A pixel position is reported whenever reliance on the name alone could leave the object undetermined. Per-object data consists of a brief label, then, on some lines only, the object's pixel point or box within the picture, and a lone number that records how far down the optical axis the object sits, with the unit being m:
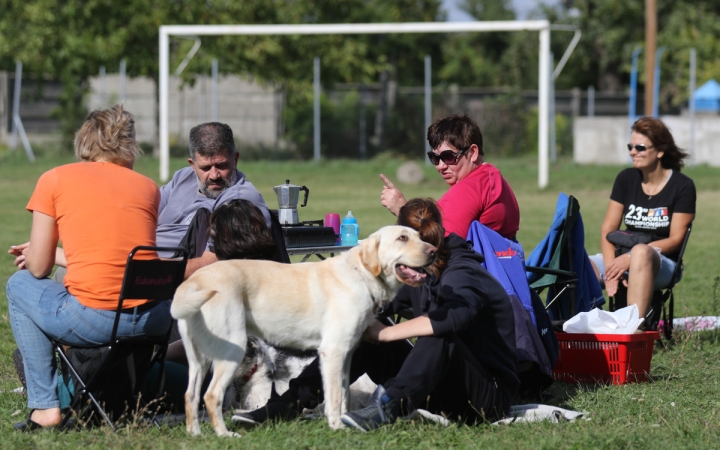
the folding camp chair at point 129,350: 8.17
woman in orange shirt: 8.35
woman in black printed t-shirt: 12.91
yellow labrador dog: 7.95
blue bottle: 12.15
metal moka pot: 11.90
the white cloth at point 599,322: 11.11
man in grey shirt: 10.63
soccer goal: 35.87
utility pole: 51.75
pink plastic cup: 12.77
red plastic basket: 10.94
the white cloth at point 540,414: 9.14
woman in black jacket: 8.41
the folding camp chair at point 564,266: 11.62
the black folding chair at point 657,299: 12.98
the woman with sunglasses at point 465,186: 10.23
